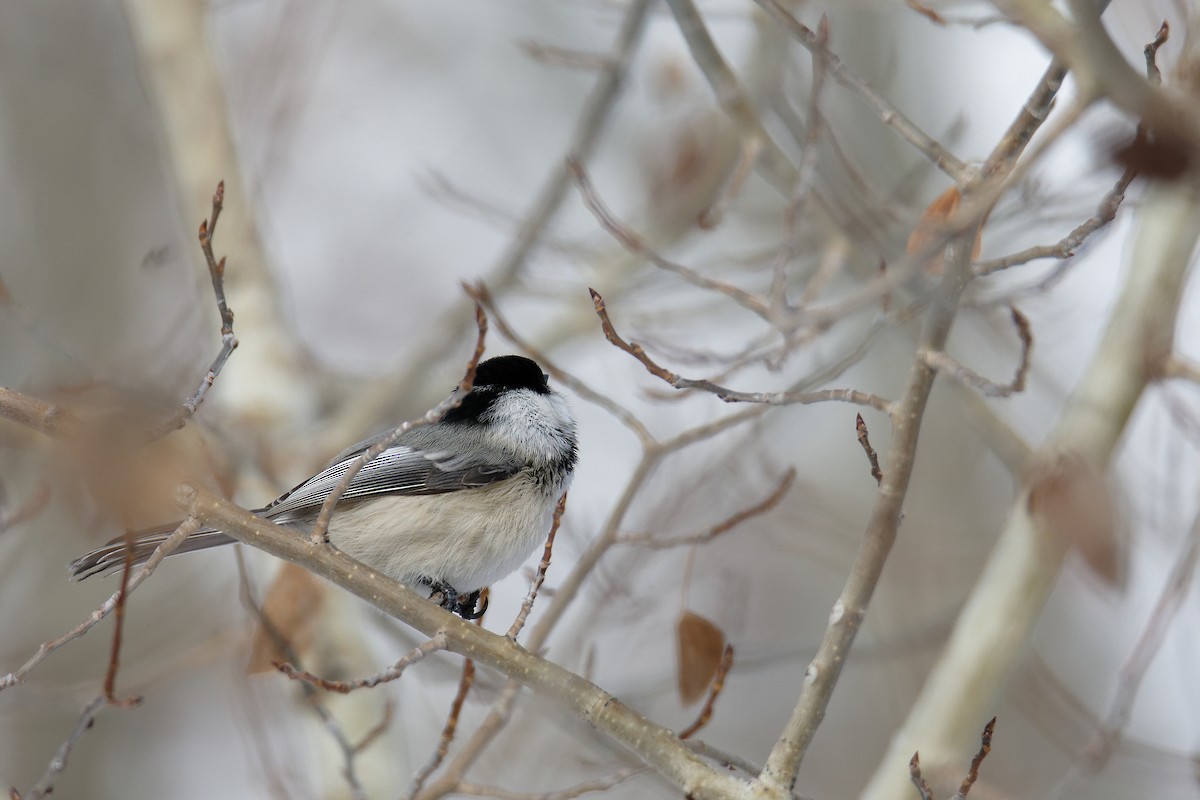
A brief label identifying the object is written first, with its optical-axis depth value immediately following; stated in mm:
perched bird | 6105
